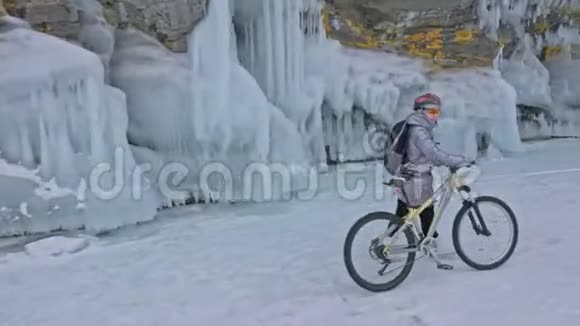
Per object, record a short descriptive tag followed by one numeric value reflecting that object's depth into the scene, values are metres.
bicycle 3.79
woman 3.89
